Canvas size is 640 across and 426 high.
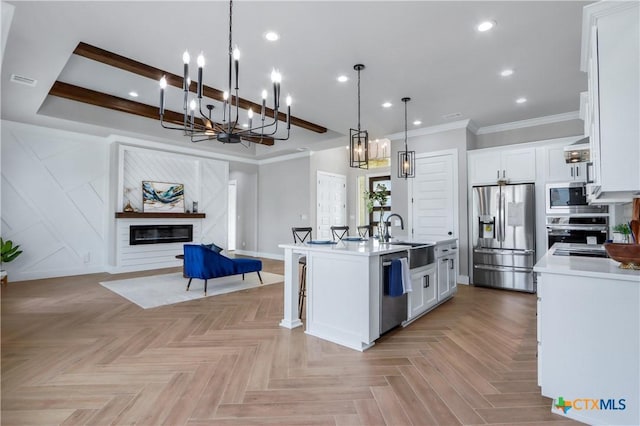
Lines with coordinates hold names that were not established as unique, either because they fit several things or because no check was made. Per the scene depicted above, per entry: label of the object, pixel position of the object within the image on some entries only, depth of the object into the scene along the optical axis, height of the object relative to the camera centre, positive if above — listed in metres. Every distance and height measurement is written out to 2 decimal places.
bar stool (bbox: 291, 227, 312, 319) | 3.71 -0.84
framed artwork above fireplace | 6.92 +0.48
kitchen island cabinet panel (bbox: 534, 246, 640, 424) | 1.74 -0.69
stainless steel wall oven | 4.44 -0.13
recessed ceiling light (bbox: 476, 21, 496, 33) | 2.81 +1.70
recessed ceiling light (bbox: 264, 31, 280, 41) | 2.94 +1.68
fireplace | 6.68 -0.33
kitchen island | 2.81 -0.66
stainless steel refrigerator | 4.95 -0.26
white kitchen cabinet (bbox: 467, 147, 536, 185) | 5.07 +0.89
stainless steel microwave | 4.52 +0.30
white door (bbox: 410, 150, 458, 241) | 5.72 +0.42
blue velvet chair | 4.74 -0.68
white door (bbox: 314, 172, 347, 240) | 8.30 +0.45
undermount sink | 3.35 -0.36
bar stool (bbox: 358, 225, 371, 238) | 5.38 -0.22
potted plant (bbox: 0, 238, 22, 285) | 5.10 -0.55
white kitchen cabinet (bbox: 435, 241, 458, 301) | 4.02 -0.64
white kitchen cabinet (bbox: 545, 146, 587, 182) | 4.66 +0.75
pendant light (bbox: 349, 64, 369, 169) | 3.87 +0.82
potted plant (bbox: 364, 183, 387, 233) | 4.29 +0.31
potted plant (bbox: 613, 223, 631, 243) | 2.53 -0.08
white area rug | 4.46 -1.08
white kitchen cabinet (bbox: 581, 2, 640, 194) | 1.79 +0.72
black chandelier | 2.16 +0.80
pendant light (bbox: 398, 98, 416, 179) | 4.72 +0.88
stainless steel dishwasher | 2.98 -0.80
